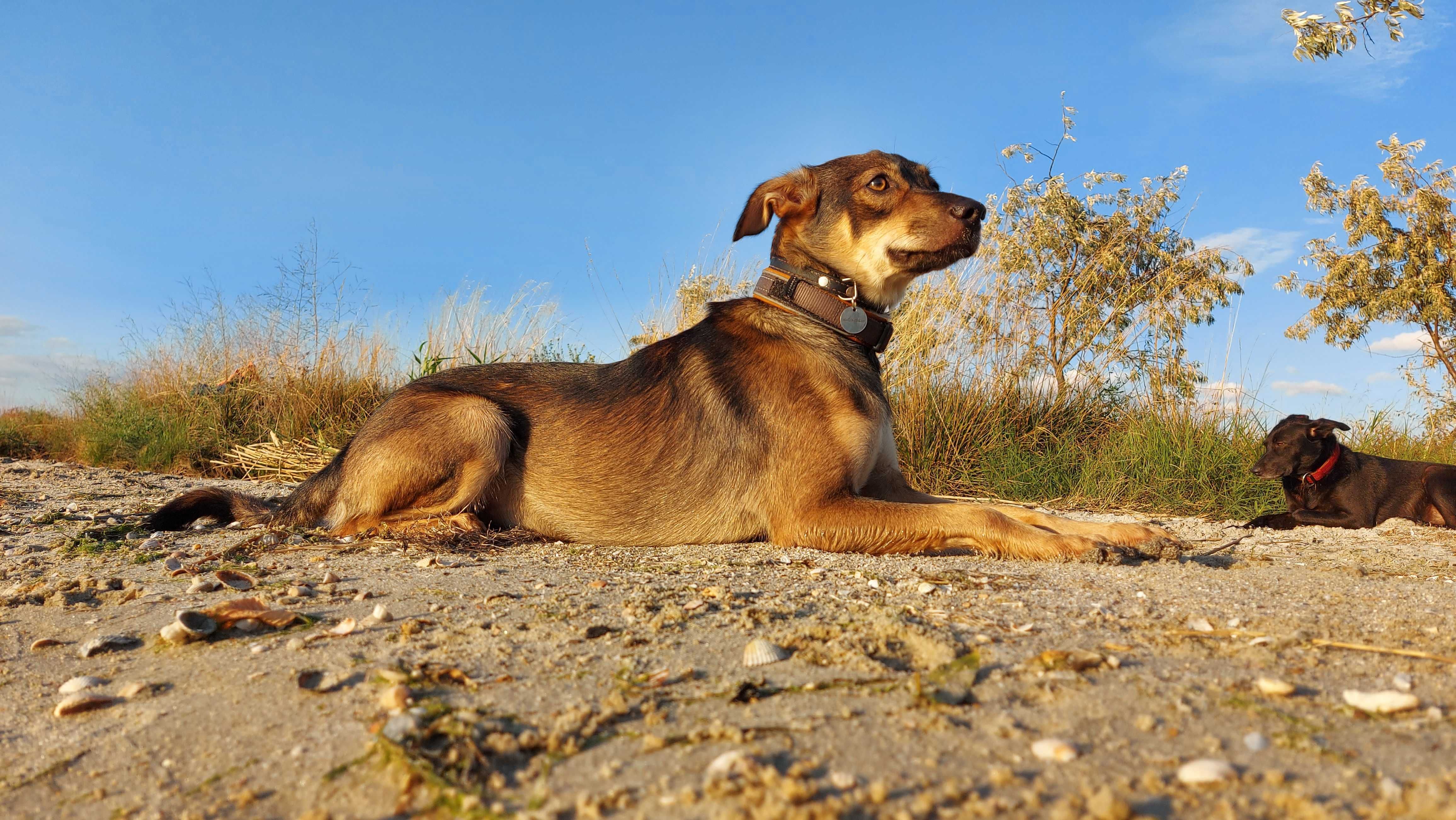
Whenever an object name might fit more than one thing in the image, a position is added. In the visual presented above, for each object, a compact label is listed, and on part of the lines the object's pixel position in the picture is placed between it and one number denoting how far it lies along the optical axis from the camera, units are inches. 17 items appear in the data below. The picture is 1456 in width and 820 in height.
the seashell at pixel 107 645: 43.4
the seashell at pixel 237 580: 50.1
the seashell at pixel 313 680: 36.9
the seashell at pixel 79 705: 38.1
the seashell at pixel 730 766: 26.3
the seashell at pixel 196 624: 42.8
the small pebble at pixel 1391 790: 25.4
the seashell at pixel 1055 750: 27.5
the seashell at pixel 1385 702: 32.7
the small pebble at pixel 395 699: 33.2
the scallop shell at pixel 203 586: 49.5
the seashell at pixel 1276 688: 34.2
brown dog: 58.8
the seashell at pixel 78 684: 40.3
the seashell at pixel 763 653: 37.9
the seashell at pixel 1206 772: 25.9
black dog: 82.9
